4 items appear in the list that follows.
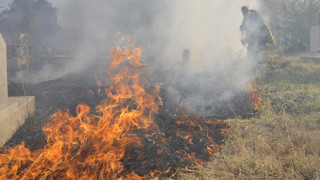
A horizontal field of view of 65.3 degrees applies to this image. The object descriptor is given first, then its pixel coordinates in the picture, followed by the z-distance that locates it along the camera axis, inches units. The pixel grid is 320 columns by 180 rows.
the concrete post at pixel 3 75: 175.2
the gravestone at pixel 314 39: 515.6
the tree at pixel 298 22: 554.3
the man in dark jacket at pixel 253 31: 330.0
